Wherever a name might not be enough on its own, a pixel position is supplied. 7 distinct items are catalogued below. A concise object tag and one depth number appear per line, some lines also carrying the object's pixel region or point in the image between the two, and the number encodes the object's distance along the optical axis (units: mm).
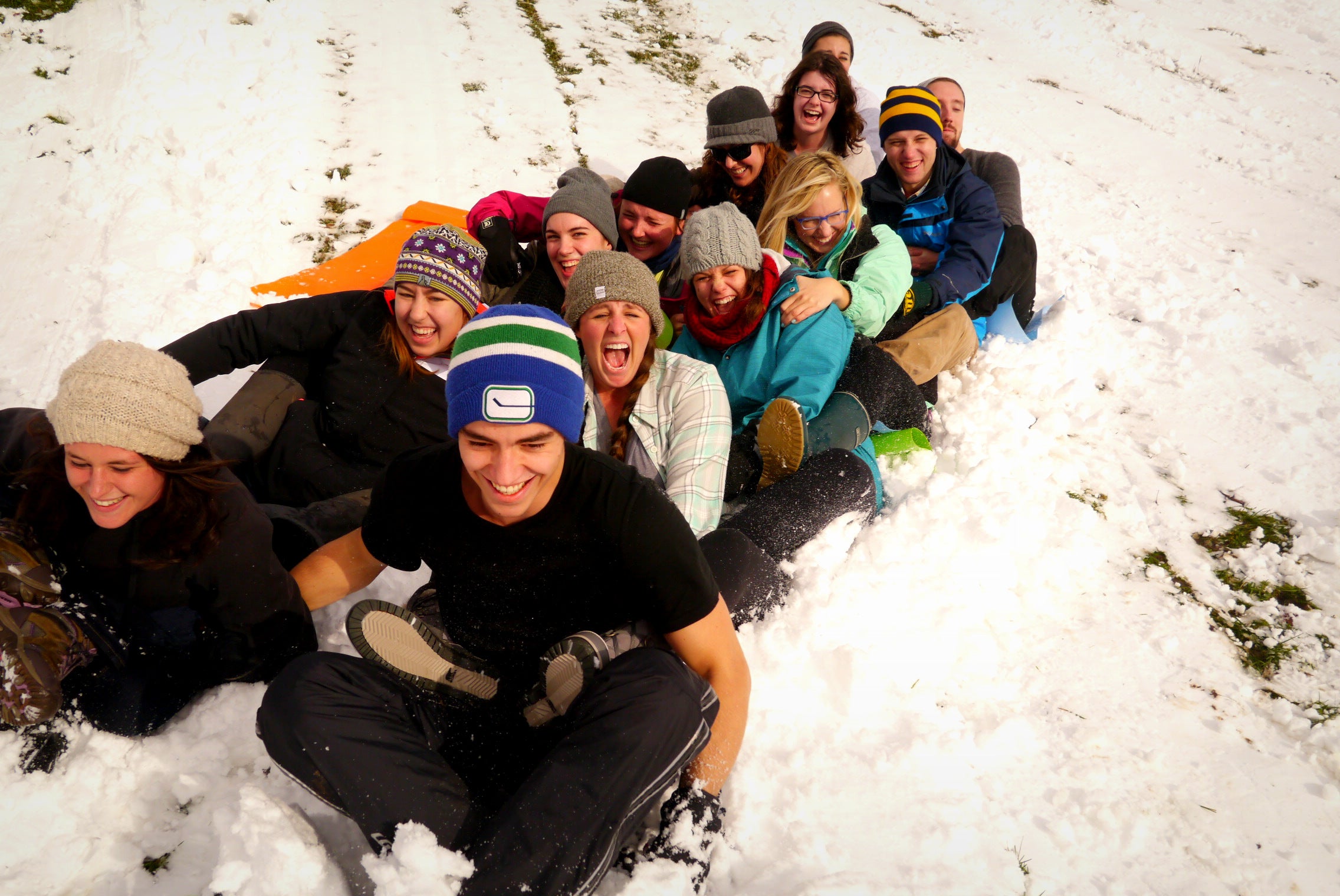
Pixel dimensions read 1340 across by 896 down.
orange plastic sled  4277
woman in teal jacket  2875
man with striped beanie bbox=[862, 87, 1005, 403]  3861
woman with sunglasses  4238
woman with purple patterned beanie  2916
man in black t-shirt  1728
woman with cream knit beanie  1935
